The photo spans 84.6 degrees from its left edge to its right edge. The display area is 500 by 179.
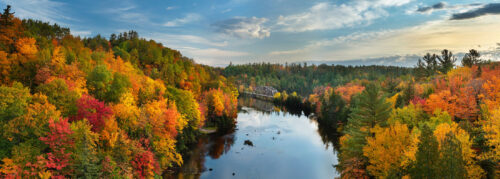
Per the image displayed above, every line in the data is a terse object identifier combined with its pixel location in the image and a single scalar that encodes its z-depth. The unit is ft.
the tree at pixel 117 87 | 150.42
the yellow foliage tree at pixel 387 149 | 110.01
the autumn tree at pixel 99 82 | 150.10
